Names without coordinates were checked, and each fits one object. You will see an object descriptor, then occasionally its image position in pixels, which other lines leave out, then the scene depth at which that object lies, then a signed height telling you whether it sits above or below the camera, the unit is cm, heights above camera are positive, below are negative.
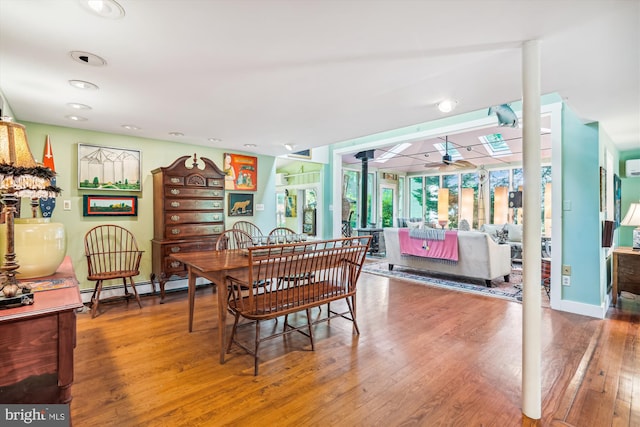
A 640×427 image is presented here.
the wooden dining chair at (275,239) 293 -27
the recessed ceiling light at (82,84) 230 +97
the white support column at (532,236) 175 -15
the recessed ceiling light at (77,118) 324 +100
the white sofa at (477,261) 454 -78
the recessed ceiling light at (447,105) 270 +95
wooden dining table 232 -44
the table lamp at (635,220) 374 -13
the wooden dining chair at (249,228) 503 -27
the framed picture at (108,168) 378 +56
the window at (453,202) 963 +26
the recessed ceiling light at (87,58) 186 +96
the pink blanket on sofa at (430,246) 482 -59
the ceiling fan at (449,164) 657 +108
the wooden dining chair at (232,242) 350 -40
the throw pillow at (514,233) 716 -54
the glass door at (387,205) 1006 +18
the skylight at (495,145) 705 +158
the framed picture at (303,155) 621 +116
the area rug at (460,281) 430 -114
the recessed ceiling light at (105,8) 139 +95
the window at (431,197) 1013 +44
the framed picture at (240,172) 498 +66
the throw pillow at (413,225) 757 -36
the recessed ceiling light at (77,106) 281 +99
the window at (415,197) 1052 +46
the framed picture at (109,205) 382 +9
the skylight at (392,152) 791 +155
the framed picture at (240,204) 500 +12
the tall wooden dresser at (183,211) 390 +1
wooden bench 221 -65
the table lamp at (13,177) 124 +15
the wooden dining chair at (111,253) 362 -51
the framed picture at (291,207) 932 +13
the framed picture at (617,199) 418 +15
